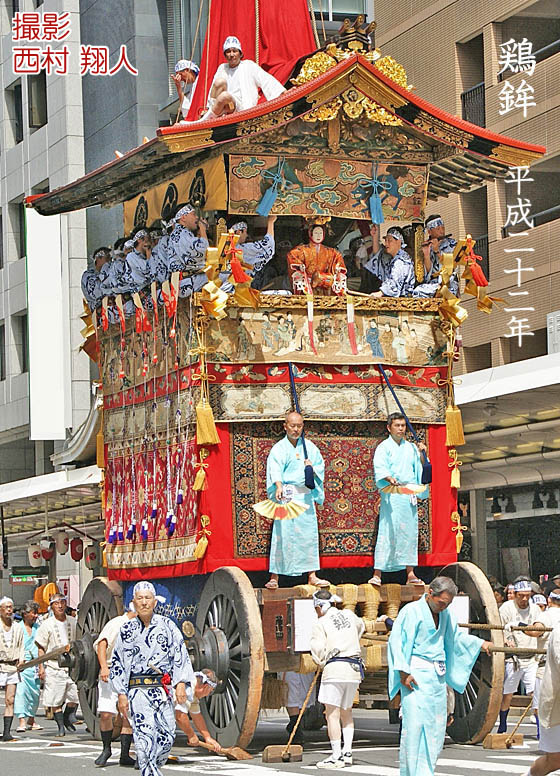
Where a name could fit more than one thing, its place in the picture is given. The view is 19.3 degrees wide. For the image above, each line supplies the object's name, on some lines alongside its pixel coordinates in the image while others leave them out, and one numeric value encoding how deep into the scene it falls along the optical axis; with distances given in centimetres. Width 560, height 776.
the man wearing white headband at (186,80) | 1828
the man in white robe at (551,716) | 1049
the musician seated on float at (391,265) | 1642
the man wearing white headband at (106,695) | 1549
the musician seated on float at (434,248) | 1673
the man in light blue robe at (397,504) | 1570
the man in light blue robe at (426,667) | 1120
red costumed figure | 1612
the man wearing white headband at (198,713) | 1452
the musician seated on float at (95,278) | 1783
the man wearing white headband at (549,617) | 1661
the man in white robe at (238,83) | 1656
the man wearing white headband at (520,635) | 1730
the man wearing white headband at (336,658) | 1462
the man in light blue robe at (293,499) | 1535
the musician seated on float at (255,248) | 1575
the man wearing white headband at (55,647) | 1983
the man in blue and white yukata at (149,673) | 1109
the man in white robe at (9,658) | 1938
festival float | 1528
